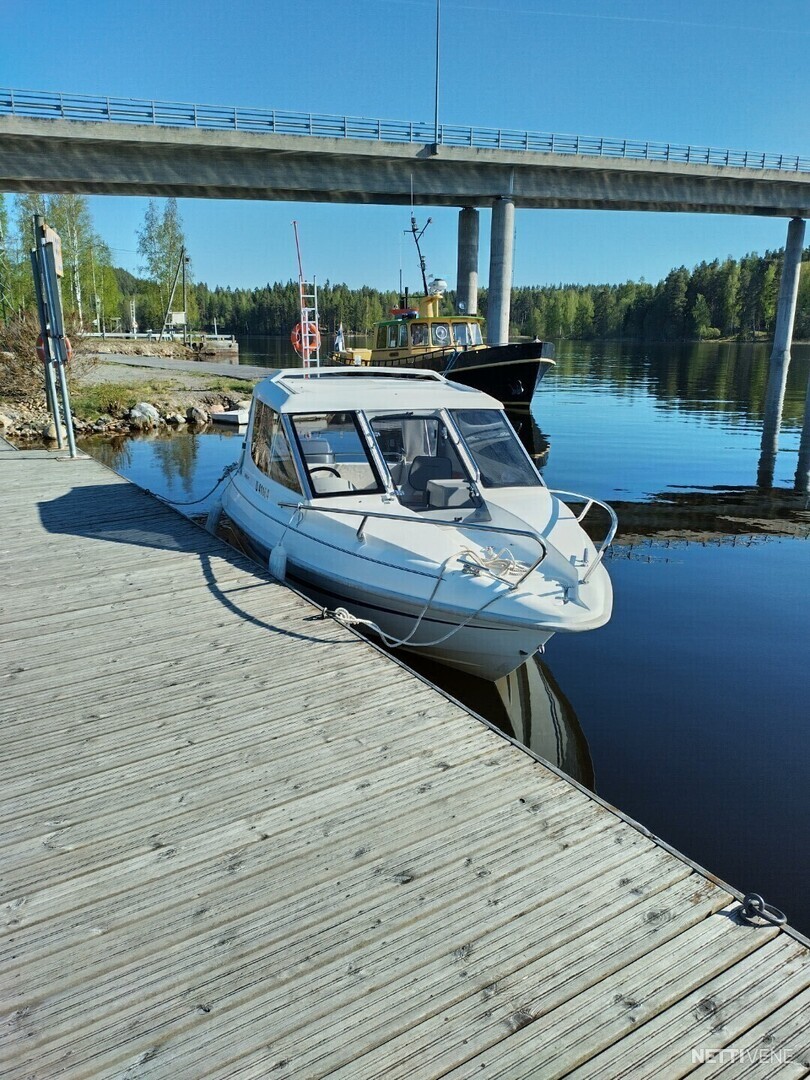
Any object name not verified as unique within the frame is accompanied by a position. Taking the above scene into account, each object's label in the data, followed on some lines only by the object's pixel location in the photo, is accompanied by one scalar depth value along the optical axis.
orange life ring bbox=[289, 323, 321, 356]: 16.65
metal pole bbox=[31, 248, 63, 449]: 11.43
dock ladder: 13.25
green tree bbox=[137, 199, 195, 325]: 63.44
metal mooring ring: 2.71
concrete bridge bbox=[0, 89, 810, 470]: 26.83
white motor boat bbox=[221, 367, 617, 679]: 5.40
